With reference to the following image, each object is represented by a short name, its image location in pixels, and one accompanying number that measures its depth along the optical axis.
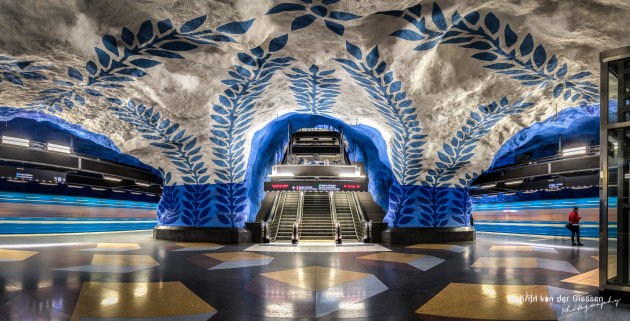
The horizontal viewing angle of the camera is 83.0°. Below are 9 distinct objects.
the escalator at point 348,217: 13.82
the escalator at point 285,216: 14.11
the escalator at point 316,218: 14.14
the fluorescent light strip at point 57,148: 11.59
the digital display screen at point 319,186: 11.96
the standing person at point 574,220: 10.39
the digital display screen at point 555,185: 13.80
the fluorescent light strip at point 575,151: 11.17
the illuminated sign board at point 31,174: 12.06
